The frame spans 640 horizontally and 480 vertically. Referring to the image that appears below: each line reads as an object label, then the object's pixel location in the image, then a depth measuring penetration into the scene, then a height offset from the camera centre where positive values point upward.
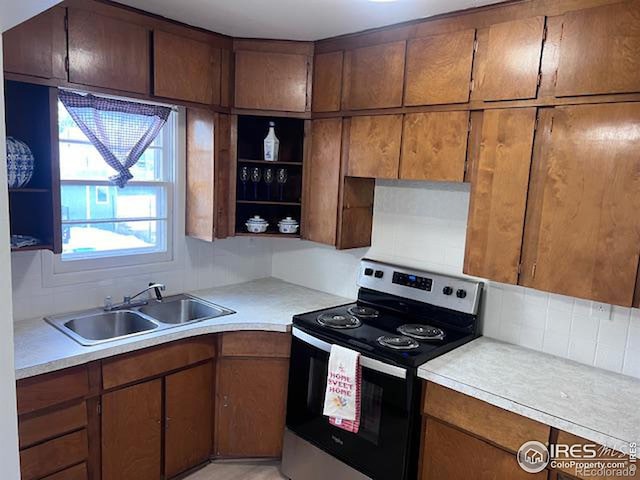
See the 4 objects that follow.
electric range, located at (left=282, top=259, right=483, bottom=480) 2.01 -0.79
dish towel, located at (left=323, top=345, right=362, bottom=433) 2.10 -0.93
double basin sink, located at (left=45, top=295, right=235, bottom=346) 2.30 -0.78
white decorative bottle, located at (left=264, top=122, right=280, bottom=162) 2.85 +0.21
